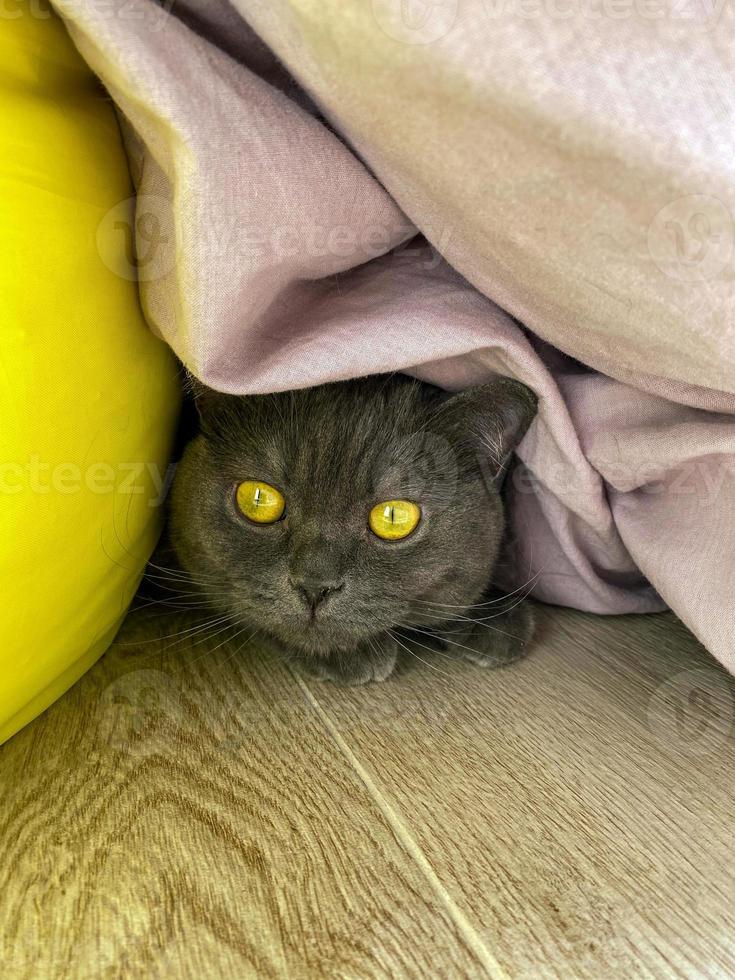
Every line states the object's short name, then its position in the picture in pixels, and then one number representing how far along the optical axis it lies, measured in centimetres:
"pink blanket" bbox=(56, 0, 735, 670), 18
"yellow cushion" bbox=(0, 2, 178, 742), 21
